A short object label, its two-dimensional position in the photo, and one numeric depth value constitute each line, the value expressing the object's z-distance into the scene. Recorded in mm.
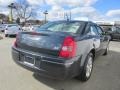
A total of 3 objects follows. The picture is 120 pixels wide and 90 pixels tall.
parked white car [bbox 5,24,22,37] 9345
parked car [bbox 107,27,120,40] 9551
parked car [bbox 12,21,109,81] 1901
